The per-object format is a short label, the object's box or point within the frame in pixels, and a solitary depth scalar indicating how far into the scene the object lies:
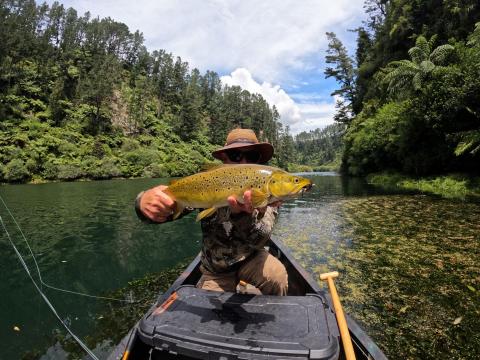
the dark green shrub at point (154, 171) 54.66
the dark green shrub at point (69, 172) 44.59
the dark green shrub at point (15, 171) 39.56
